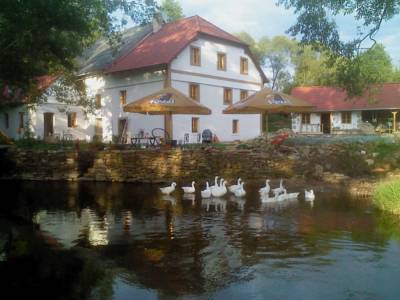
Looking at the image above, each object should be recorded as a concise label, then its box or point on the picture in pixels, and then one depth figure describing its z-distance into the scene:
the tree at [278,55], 61.78
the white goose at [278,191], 13.83
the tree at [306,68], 60.39
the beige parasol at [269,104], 18.42
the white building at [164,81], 29.81
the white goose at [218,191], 14.95
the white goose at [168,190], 15.59
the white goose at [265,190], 14.23
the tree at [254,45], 60.22
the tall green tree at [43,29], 10.64
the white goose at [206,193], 14.79
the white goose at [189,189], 15.87
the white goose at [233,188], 14.91
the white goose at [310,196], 13.64
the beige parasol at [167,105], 18.89
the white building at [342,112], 37.51
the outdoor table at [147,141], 22.29
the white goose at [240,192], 14.74
